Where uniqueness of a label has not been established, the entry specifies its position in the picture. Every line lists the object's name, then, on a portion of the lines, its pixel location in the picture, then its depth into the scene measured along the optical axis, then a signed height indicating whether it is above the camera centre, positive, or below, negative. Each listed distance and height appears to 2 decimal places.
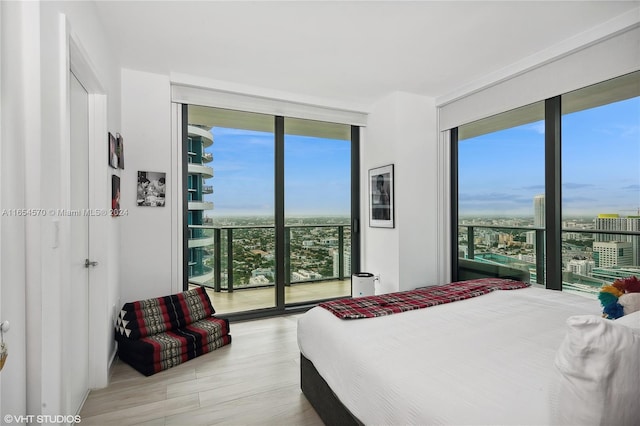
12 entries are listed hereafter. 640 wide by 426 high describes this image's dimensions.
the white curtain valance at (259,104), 3.46 +1.25
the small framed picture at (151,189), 3.21 +0.24
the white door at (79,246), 1.98 -0.21
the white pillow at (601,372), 0.82 -0.40
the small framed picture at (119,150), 2.79 +0.54
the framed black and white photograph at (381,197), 3.98 +0.19
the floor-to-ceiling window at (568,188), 2.65 +0.22
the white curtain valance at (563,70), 2.42 +1.22
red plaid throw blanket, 2.04 -0.61
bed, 0.86 -0.62
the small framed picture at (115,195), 2.61 +0.15
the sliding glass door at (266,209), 3.80 +0.05
